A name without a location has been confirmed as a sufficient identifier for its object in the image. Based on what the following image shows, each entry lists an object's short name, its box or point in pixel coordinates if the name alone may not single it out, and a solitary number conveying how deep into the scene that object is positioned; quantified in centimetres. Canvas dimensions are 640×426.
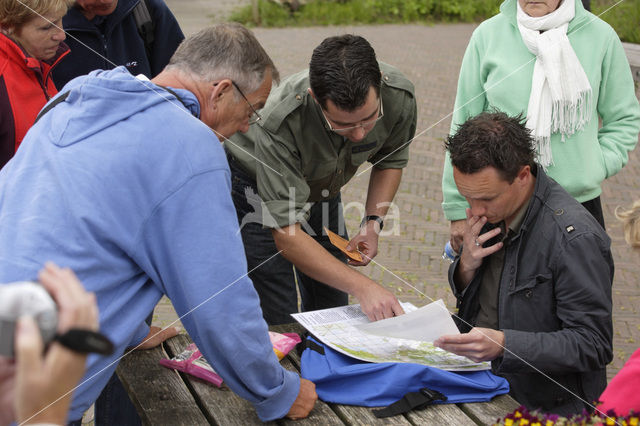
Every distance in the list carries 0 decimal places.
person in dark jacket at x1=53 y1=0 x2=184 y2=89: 322
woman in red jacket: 264
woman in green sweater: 295
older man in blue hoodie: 164
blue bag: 214
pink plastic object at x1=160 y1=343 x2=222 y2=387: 225
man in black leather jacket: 220
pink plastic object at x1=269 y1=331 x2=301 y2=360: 242
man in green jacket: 251
